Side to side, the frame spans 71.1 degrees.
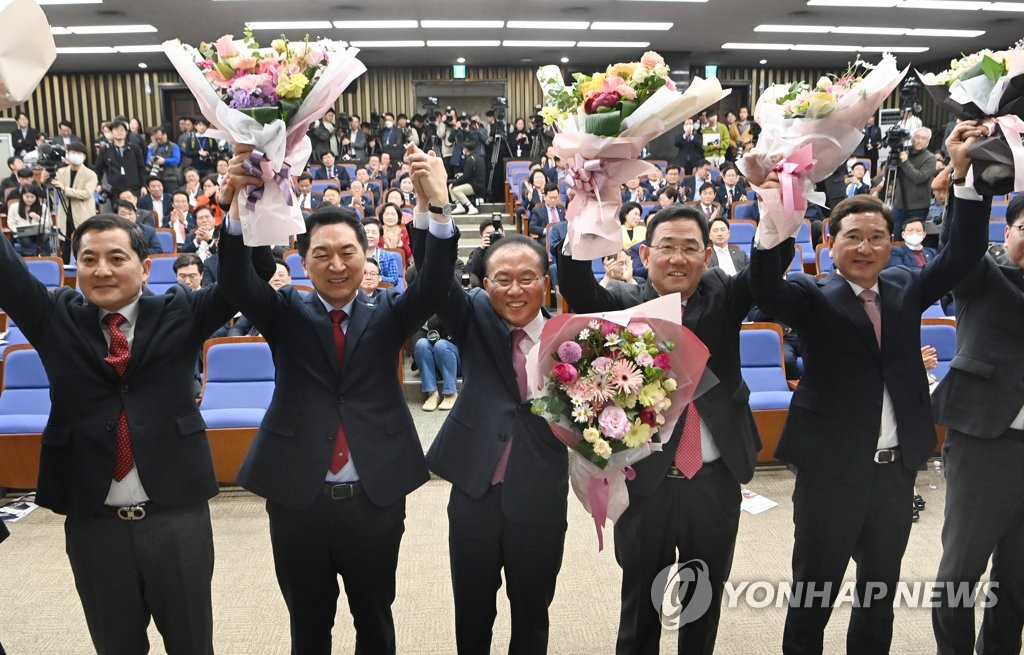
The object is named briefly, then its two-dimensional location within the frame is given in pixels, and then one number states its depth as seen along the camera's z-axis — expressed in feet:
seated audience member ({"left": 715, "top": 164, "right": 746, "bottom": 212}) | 28.27
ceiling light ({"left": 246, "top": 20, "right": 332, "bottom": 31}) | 34.22
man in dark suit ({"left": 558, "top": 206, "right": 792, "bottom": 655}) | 6.17
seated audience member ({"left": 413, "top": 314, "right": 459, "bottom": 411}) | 16.17
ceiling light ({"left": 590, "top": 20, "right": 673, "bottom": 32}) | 36.70
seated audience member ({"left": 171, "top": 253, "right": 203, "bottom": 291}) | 14.53
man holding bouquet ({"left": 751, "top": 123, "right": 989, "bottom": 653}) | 6.41
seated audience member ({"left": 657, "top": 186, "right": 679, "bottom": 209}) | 26.61
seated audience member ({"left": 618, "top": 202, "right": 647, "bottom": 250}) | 20.65
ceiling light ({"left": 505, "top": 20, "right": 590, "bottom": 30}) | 36.19
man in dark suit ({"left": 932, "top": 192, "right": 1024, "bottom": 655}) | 6.71
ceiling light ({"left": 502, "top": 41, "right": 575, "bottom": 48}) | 41.04
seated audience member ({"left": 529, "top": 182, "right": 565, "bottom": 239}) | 24.93
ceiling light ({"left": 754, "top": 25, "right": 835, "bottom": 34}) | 37.58
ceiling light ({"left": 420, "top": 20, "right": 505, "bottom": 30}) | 35.73
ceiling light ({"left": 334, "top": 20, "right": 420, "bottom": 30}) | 34.88
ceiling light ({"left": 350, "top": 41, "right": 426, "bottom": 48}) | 39.69
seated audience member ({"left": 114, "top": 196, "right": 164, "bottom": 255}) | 21.49
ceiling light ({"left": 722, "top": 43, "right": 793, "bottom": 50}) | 42.43
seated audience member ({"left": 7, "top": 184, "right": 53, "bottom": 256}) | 22.03
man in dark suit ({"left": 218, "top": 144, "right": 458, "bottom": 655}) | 5.92
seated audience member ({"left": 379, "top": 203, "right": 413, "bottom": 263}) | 20.68
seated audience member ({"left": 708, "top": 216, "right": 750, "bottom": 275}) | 18.54
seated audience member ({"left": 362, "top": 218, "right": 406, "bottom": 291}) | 18.04
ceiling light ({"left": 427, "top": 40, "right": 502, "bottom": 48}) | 40.52
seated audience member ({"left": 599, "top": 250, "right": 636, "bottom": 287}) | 14.35
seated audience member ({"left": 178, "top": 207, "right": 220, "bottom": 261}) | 20.57
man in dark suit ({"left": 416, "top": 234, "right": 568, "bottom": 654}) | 6.04
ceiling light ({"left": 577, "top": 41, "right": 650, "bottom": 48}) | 41.13
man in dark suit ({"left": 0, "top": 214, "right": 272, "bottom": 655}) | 5.67
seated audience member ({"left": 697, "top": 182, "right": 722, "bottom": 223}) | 26.02
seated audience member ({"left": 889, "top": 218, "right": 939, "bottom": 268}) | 17.98
